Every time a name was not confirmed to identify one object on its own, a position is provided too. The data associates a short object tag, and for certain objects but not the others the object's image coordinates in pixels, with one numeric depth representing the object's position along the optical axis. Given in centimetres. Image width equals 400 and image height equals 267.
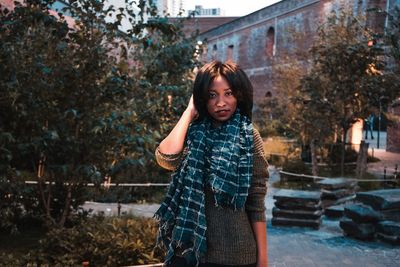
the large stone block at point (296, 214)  786
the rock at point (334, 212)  888
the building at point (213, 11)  7735
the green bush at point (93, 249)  471
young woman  213
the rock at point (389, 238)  668
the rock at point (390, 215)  714
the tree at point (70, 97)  488
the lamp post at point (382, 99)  1263
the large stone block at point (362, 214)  704
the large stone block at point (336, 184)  1006
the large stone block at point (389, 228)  673
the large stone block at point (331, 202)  989
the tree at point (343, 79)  1240
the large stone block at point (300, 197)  798
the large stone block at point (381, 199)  718
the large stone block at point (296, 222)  781
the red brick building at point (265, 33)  2475
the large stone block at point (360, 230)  697
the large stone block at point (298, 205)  791
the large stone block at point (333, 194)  1000
